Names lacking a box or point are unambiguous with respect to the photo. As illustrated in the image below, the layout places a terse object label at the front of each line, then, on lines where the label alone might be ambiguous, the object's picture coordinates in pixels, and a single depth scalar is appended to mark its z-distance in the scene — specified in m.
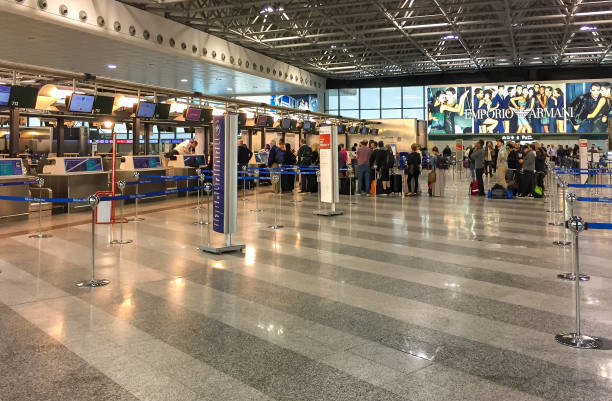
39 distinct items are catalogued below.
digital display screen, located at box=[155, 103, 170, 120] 16.12
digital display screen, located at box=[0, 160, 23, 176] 11.66
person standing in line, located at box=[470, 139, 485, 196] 17.36
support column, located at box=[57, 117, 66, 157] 14.40
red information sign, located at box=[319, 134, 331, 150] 11.94
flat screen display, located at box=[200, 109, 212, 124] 18.53
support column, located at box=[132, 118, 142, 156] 16.17
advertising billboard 34.75
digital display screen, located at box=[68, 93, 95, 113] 12.96
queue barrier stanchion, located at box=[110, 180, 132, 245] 8.73
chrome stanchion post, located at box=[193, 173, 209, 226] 10.40
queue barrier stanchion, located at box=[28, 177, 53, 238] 9.40
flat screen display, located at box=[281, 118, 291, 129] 24.92
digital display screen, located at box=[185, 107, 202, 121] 17.75
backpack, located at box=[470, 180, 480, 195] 17.83
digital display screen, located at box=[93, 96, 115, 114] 13.65
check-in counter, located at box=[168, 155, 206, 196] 17.52
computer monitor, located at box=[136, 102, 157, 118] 15.44
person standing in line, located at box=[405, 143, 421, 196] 17.36
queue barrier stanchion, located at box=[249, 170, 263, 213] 13.33
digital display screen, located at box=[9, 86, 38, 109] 11.49
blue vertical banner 7.87
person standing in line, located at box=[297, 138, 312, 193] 18.67
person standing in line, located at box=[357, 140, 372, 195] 17.55
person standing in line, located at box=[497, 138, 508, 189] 17.36
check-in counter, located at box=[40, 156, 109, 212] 13.09
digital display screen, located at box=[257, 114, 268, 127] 22.52
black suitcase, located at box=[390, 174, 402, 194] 17.89
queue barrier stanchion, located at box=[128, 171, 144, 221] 11.76
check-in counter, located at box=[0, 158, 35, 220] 11.45
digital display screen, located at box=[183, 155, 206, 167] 18.38
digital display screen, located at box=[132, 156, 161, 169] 15.79
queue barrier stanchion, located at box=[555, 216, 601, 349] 4.13
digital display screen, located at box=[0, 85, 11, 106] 11.32
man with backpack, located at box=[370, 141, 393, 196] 17.39
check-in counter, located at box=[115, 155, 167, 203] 15.21
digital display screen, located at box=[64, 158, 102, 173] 13.31
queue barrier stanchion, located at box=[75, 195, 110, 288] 5.99
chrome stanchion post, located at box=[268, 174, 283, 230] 10.52
